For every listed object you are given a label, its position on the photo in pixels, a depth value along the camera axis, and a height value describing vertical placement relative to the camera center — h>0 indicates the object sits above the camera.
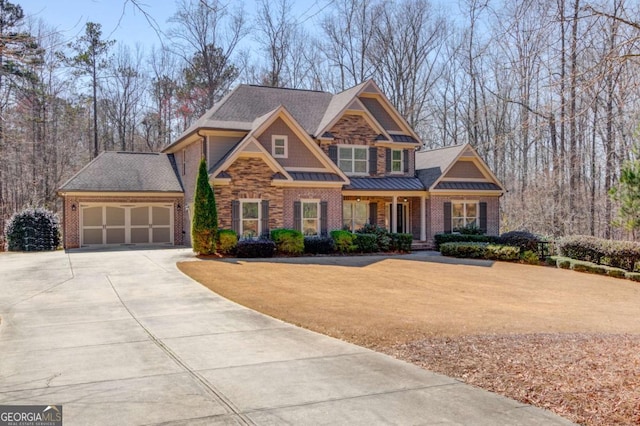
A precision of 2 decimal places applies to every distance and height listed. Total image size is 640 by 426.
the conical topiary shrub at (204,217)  20.11 -0.18
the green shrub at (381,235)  23.86 -1.11
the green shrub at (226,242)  20.41 -1.17
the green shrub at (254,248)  20.28 -1.43
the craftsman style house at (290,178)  22.78 +1.67
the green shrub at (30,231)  24.41 -0.84
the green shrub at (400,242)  24.19 -1.45
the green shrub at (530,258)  22.02 -2.03
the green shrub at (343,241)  22.72 -1.30
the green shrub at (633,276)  18.27 -2.35
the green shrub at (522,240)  23.16 -1.34
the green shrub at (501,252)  22.30 -1.82
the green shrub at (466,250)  22.88 -1.74
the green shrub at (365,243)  23.28 -1.42
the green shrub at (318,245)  22.27 -1.44
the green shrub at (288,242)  21.53 -1.25
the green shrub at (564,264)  20.95 -2.19
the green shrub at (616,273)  18.94 -2.31
